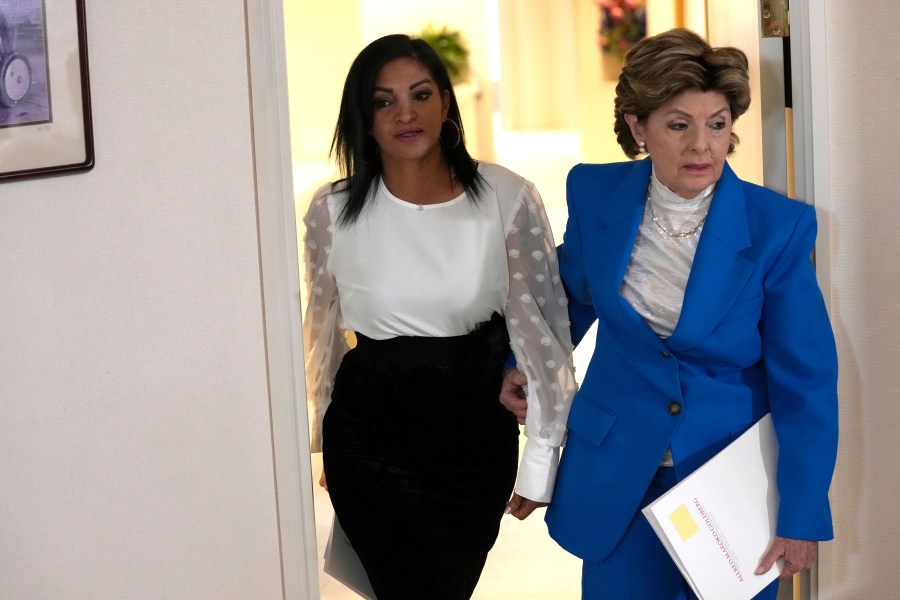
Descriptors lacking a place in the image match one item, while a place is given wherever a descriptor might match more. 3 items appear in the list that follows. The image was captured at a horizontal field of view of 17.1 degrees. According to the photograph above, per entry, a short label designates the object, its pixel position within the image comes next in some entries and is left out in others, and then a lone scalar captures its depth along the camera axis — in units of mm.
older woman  4627
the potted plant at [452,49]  14415
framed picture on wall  4830
